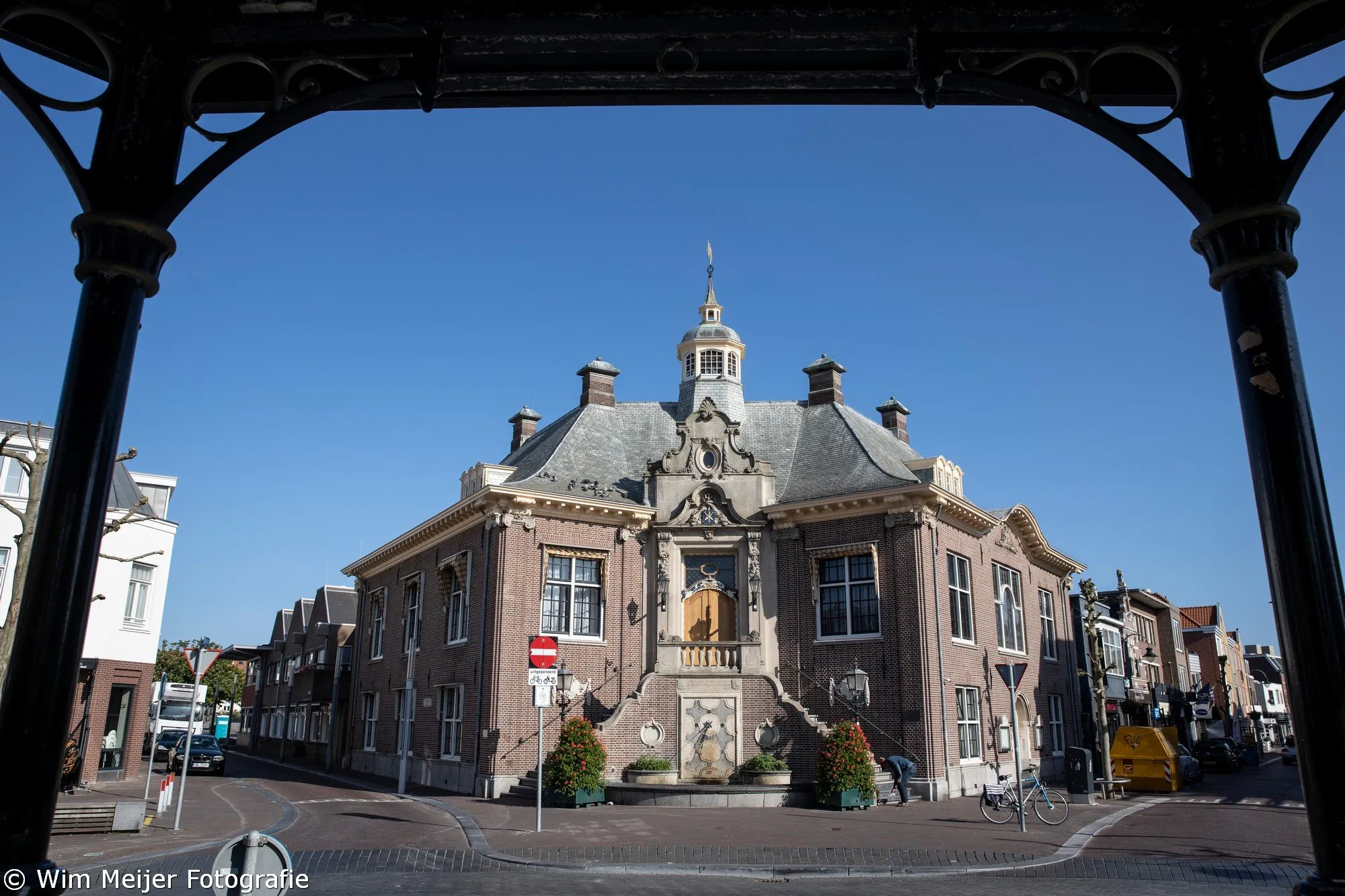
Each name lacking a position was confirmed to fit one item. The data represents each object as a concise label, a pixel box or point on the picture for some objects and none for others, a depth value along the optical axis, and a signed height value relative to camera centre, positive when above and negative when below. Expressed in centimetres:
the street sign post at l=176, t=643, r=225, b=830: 1644 +89
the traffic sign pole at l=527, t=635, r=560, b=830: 1706 +91
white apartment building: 2672 +248
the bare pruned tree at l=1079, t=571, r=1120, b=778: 2433 +126
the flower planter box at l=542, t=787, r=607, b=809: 2061 -180
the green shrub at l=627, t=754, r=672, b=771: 2273 -114
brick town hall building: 2347 +299
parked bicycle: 1752 -155
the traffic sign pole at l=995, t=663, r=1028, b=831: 1762 +83
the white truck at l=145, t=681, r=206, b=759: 4600 -1
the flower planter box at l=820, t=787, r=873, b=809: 1994 -171
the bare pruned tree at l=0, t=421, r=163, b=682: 1494 +313
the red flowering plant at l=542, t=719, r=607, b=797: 2073 -101
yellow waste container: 2698 -119
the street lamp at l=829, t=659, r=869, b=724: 2252 +69
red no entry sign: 1730 +108
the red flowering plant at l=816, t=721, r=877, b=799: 2011 -98
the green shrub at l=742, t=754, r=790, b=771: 2230 -109
